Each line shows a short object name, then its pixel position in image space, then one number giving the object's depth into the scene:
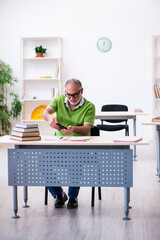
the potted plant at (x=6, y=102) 7.80
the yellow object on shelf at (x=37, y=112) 8.26
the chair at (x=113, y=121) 6.42
